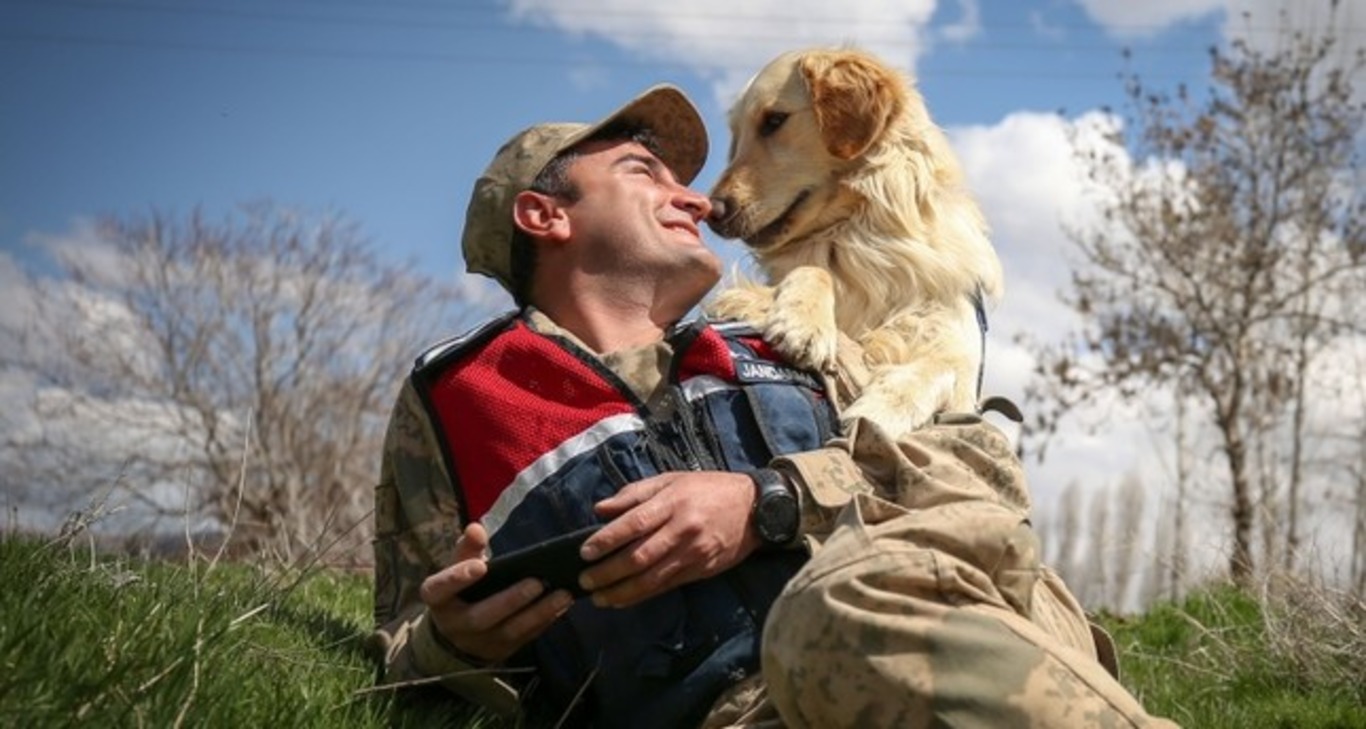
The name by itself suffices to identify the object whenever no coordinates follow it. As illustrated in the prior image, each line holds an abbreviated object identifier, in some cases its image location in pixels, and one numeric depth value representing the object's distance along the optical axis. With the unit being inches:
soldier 95.6
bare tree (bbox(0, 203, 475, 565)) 810.8
